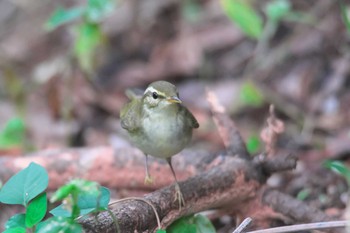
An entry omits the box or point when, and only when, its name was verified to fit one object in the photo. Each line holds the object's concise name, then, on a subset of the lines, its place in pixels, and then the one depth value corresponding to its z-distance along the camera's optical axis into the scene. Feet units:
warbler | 23.63
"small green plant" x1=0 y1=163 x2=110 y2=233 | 15.39
